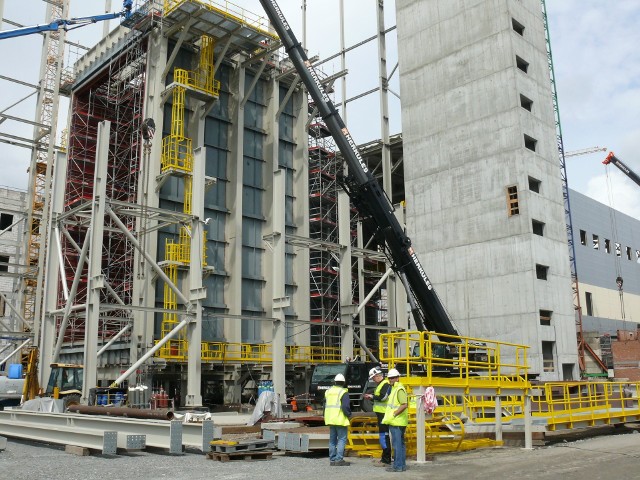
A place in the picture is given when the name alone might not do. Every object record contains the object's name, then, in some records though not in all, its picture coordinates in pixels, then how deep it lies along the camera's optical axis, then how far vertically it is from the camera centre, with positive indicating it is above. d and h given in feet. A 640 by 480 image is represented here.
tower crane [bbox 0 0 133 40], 108.73 +66.22
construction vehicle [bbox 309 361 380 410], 77.20 +0.25
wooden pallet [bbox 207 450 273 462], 41.37 -4.69
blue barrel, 74.43 +1.28
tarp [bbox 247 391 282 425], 59.88 -2.43
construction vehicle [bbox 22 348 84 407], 71.10 +0.00
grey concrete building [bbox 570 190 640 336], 169.58 +30.98
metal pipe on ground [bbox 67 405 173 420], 51.01 -2.48
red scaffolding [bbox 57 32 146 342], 112.68 +41.35
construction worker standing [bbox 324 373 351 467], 39.11 -2.28
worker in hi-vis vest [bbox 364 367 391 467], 39.37 -1.99
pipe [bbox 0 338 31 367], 106.83 +6.25
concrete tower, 122.11 +40.50
